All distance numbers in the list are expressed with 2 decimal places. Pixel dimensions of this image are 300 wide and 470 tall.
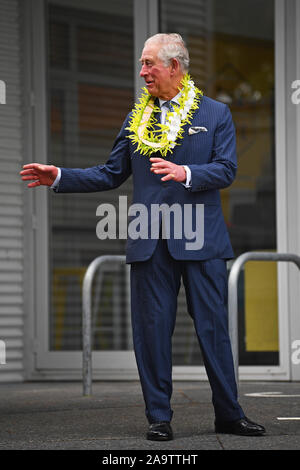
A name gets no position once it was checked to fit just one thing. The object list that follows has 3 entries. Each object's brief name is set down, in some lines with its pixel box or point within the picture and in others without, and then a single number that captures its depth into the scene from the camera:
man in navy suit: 7.91
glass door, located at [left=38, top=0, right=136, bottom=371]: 14.20
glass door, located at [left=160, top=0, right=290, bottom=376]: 13.57
